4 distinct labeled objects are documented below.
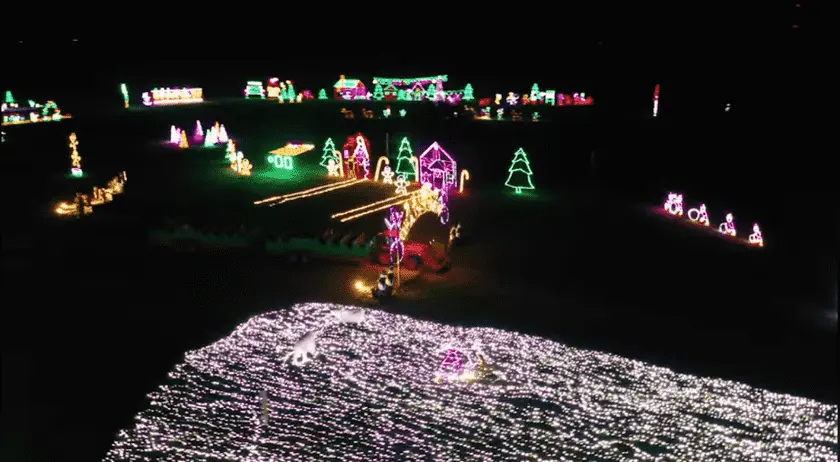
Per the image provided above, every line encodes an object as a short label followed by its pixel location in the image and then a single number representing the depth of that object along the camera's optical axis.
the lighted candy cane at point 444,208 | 20.15
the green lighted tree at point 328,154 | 28.59
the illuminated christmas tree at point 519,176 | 25.76
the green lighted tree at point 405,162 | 27.05
